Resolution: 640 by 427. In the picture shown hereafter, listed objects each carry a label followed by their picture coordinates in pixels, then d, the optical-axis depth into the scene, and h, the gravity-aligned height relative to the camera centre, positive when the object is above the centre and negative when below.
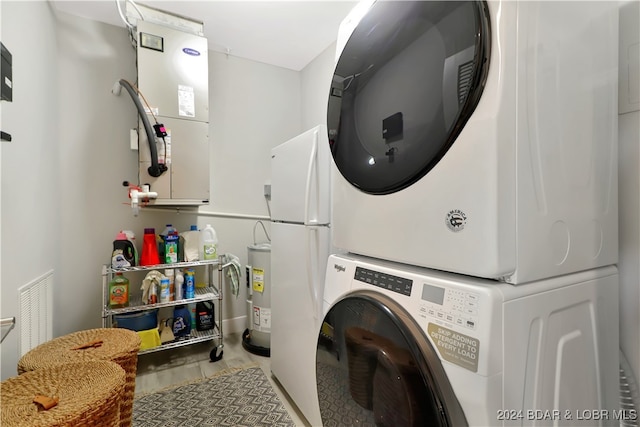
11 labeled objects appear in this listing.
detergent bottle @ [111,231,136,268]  2.02 -0.30
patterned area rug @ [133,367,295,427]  1.70 -1.21
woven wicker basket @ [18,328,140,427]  1.22 -0.62
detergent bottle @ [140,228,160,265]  2.19 -0.31
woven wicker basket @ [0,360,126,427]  0.84 -0.59
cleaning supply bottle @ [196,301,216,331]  2.45 -0.89
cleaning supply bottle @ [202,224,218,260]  2.42 -0.28
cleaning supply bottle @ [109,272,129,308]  2.06 -0.58
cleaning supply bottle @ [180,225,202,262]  2.32 -0.28
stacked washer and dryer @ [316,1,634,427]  0.61 -0.02
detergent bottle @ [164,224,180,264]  2.22 -0.29
